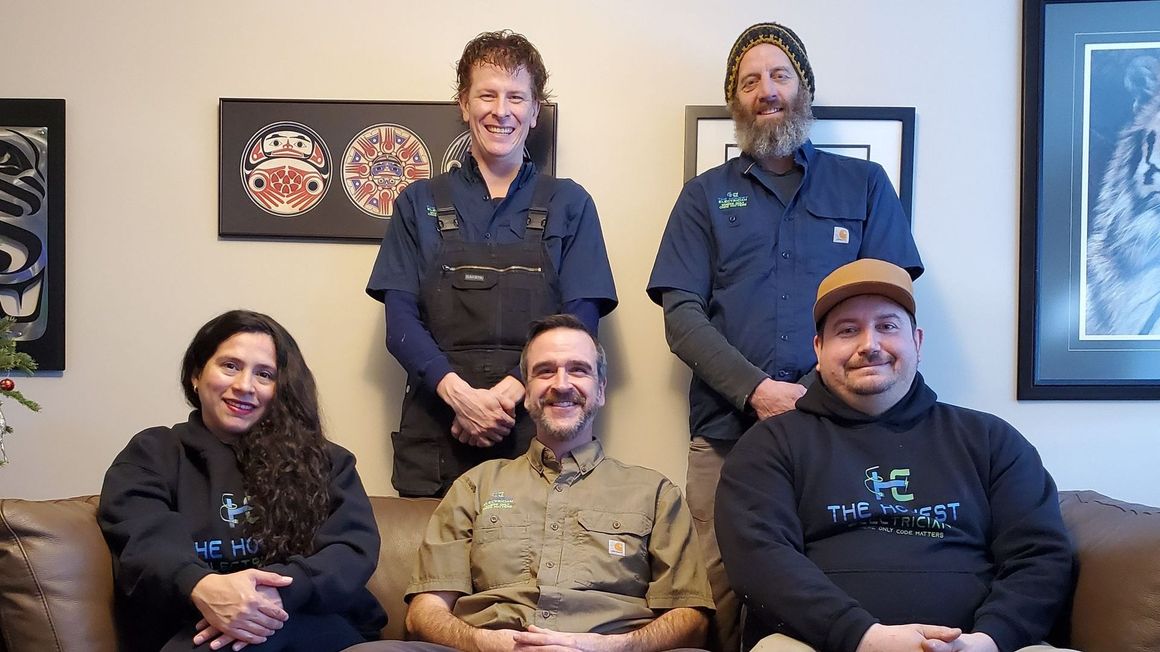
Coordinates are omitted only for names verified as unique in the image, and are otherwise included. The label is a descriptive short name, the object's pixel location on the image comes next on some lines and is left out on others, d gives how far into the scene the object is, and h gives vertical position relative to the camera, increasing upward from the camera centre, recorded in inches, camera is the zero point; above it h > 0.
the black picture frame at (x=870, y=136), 126.9 +22.7
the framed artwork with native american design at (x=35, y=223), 131.4 +11.4
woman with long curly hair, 86.6 -18.0
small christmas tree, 110.6 -5.3
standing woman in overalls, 114.1 +5.6
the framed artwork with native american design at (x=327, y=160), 130.3 +19.5
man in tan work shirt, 93.4 -21.4
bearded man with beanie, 111.3 +8.8
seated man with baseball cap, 84.7 -16.4
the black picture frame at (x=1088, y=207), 125.3 +14.1
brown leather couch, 83.9 -22.0
